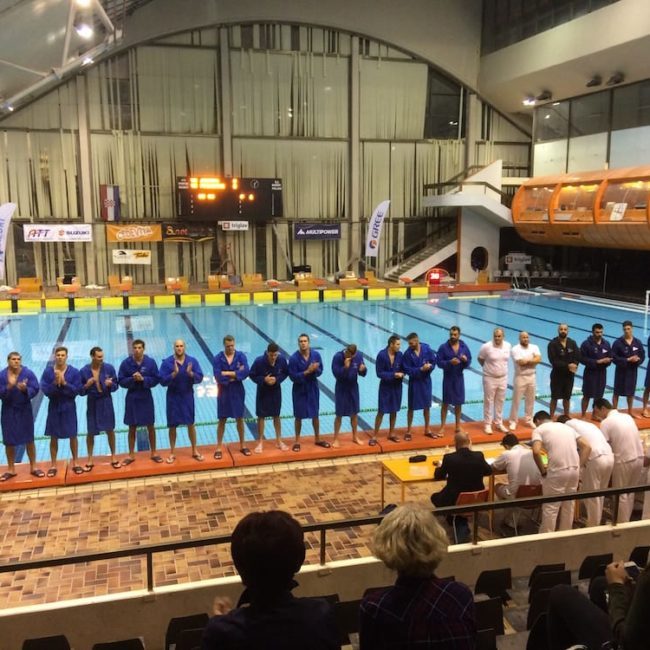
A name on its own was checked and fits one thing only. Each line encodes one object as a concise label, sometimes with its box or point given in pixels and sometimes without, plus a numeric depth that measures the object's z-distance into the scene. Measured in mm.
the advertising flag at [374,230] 23500
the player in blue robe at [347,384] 7820
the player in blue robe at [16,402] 6691
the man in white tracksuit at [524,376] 8320
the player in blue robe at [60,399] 6766
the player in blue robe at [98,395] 6922
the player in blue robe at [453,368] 8266
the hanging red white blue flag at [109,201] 22828
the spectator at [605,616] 1996
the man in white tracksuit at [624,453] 5590
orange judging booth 19016
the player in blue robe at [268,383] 7555
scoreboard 22859
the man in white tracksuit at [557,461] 5301
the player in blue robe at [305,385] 7605
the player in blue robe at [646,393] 9242
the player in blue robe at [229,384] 7445
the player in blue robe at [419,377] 8023
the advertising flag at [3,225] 19000
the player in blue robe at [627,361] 8930
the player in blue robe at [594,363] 8797
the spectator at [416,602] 1948
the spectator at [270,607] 1748
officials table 5645
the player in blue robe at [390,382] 7918
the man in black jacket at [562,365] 8594
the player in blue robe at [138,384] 7137
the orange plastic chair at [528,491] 5543
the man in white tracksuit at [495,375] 8328
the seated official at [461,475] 5348
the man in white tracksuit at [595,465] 5430
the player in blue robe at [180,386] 7273
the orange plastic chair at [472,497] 5301
